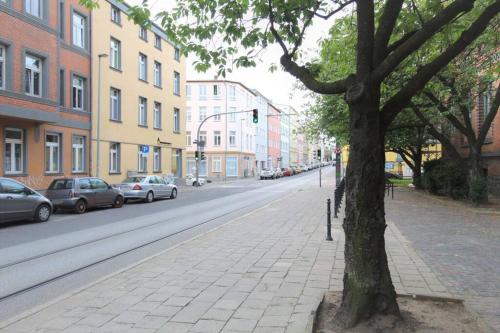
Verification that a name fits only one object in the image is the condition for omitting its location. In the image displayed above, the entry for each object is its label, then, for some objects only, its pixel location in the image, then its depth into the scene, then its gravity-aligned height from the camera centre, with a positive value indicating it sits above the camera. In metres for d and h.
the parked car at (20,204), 14.31 -1.04
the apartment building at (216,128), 68.50 +5.92
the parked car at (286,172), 73.47 -0.41
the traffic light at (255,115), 34.94 +3.89
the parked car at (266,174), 62.22 -0.60
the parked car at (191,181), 43.88 -1.05
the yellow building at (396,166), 64.19 +0.48
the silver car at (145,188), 24.36 -0.95
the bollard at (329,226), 10.51 -1.24
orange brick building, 20.62 +3.77
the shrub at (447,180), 22.61 -0.51
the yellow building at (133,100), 29.00 +4.85
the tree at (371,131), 4.56 +0.36
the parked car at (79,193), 18.73 -0.95
